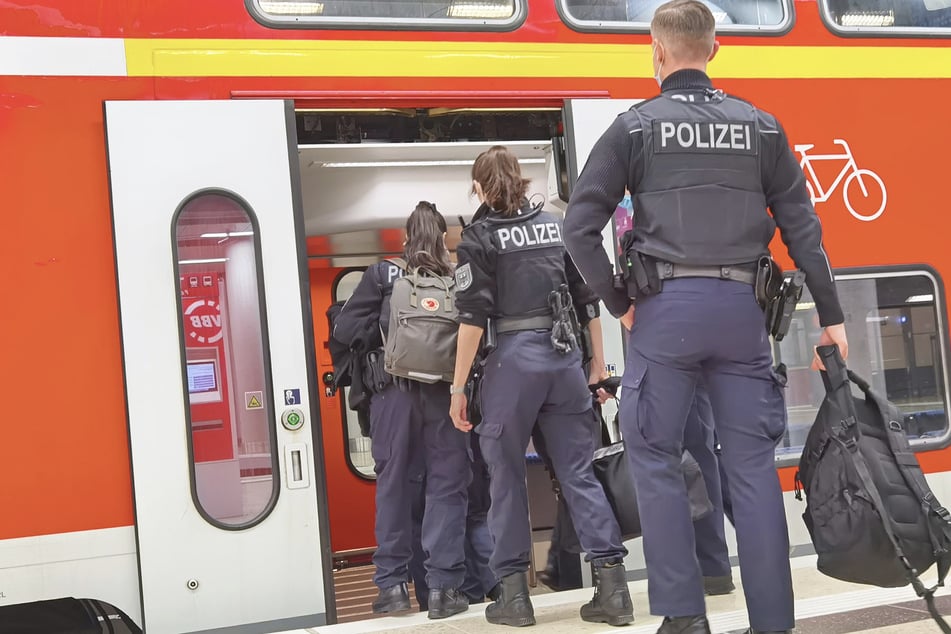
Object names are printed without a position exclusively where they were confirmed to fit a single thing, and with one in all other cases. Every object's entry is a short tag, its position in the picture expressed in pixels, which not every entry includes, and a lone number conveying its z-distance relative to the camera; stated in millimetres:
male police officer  2822
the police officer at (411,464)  4195
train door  3895
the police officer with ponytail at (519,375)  3709
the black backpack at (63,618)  3988
